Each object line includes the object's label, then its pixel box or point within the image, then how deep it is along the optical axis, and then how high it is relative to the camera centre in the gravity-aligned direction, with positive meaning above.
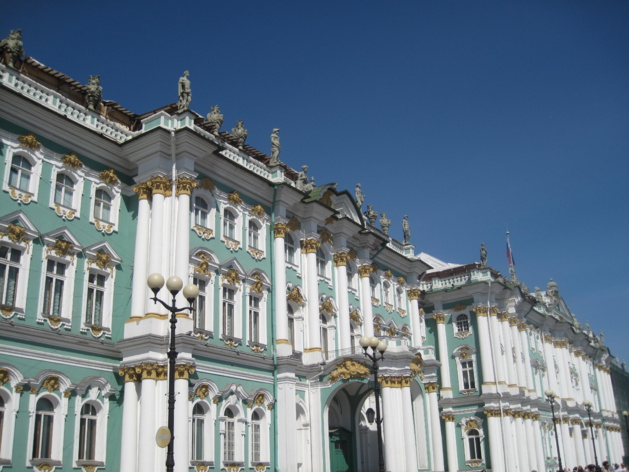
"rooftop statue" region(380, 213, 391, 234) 42.81 +14.30
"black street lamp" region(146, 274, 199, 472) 15.67 +4.08
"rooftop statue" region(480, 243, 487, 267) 50.00 +14.42
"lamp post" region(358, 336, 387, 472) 22.08 +3.97
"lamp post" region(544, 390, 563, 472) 36.22 +3.64
